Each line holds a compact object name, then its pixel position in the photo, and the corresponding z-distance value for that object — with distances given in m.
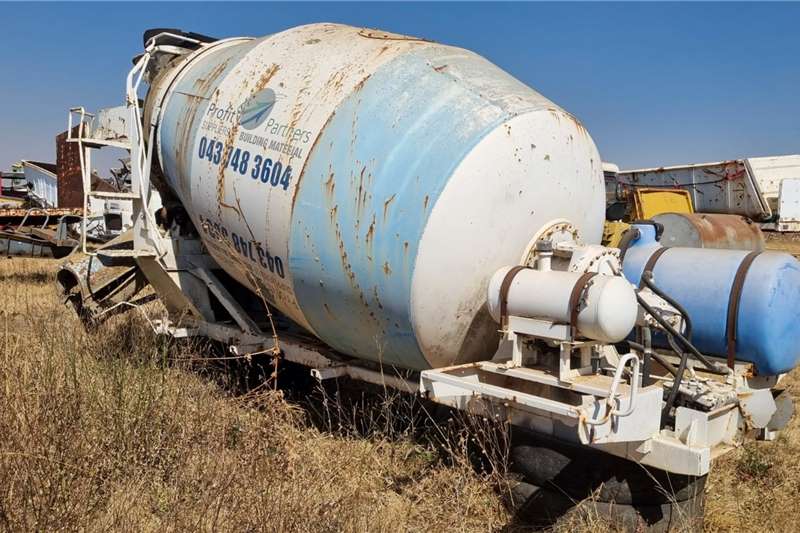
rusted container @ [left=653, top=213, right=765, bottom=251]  6.73
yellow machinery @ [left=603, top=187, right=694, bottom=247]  11.38
